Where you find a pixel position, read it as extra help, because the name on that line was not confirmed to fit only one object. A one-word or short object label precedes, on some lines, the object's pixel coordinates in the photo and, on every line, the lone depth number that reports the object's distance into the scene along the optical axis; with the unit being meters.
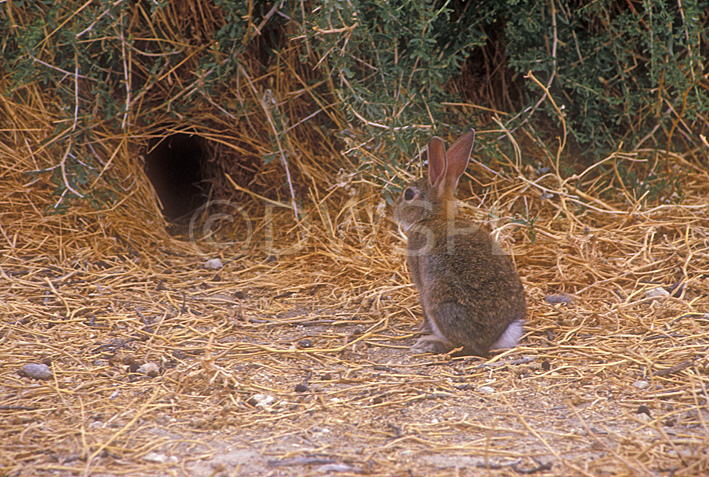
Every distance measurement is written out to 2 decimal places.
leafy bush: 8.41
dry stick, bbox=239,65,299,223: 9.16
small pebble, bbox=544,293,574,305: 7.91
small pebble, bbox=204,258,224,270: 9.35
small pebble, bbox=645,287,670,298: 7.76
